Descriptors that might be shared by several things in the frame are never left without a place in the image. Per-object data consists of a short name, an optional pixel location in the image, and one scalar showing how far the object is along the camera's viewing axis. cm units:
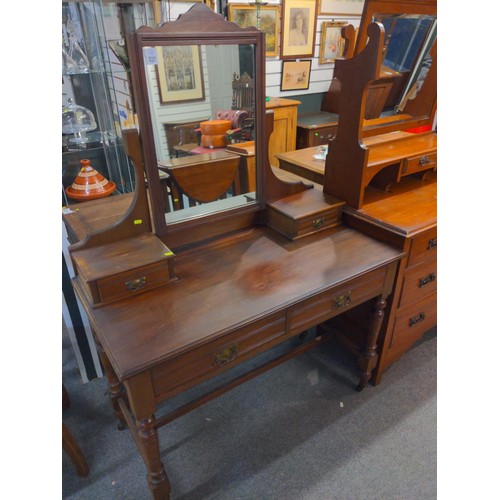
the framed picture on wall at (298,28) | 389
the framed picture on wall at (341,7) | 409
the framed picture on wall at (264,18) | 357
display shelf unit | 215
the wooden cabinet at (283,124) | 380
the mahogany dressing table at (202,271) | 120
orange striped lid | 189
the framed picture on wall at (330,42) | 423
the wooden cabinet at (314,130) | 405
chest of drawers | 170
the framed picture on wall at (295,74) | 415
